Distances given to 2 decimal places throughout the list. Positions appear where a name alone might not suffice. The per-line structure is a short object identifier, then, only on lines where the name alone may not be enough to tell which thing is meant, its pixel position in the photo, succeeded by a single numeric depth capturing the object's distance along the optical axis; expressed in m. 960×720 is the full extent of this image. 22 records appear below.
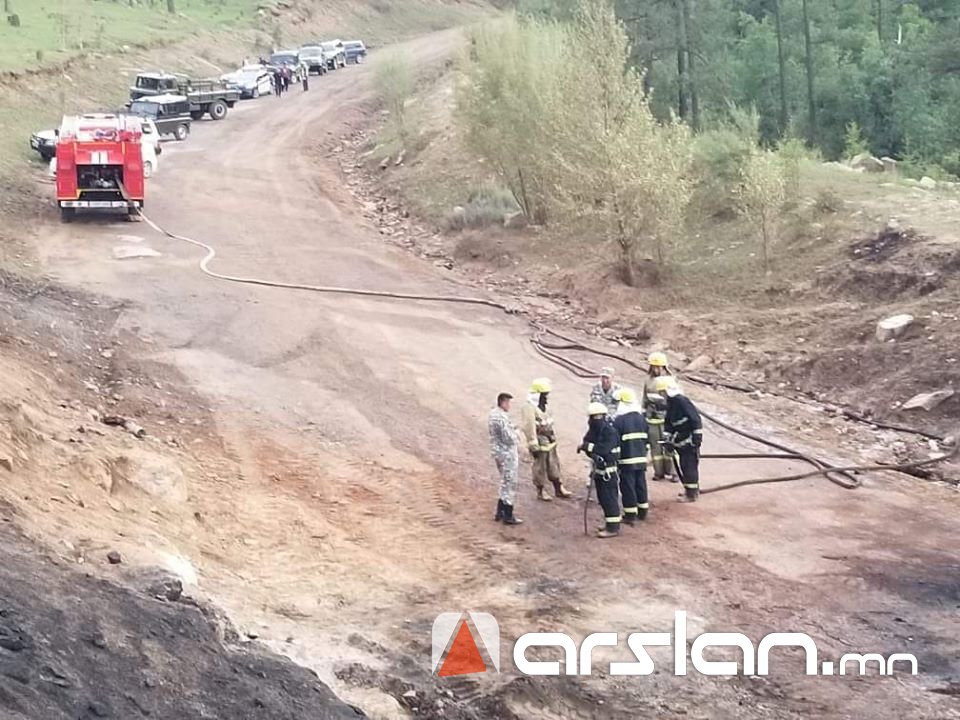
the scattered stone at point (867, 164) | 29.06
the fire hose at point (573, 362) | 15.16
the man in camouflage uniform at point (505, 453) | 13.47
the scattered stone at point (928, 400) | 16.98
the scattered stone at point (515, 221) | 27.38
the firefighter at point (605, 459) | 13.03
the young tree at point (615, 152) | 21.58
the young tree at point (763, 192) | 21.53
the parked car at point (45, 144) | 31.22
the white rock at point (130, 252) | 24.12
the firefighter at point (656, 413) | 14.59
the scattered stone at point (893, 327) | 18.58
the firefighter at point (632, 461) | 13.30
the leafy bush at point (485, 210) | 27.86
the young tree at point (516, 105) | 25.97
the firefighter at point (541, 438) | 14.05
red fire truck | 25.62
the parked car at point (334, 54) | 59.03
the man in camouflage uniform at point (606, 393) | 14.30
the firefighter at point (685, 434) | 14.01
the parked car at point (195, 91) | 41.34
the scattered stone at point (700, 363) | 19.59
